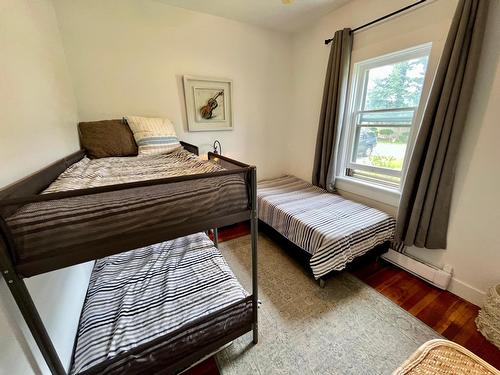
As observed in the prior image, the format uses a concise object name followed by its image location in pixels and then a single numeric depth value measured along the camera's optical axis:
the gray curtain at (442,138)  1.34
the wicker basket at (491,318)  1.25
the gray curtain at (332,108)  2.14
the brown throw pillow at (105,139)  1.83
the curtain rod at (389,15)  1.62
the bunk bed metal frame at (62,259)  0.55
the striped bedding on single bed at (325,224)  1.60
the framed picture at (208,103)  2.35
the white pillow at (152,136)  1.93
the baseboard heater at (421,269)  1.64
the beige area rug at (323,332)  1.16
